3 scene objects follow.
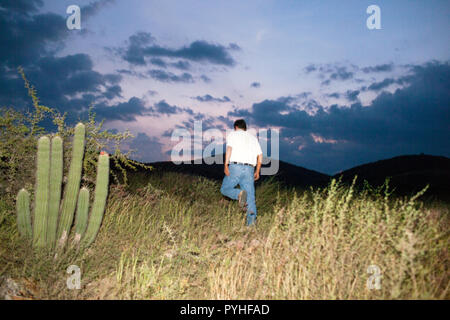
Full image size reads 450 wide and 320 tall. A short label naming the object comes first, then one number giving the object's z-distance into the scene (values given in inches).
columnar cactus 134.9
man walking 221.6
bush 169.6
